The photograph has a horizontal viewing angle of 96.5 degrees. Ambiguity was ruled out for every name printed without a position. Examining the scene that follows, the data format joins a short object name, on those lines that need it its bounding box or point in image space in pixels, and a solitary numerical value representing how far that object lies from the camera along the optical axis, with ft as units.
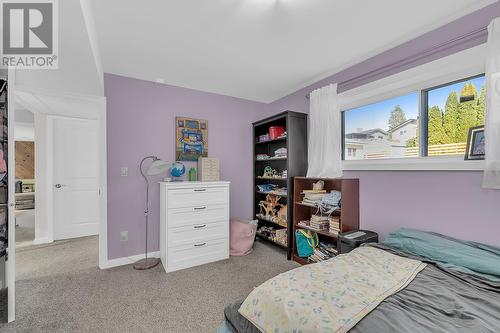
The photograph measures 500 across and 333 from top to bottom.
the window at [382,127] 7.42
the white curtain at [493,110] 5.15
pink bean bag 10.24
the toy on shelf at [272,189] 10.67
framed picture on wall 10.58
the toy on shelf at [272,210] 10.84
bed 3.35
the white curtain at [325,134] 8.80
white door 12.21
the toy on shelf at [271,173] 11.23
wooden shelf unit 7.94
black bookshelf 9.92
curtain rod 5.61
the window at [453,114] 6.01
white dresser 8.71
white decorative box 10.02
